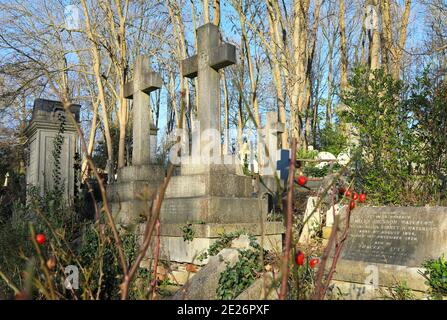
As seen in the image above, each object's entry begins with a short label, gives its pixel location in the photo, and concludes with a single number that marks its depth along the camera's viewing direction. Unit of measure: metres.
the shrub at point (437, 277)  4.02
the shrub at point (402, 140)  7.42
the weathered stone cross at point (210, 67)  6.55
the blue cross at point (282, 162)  12.16
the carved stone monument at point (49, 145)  10.09
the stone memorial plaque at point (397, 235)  4.50
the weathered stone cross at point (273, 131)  15.26
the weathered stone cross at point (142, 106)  8.22
